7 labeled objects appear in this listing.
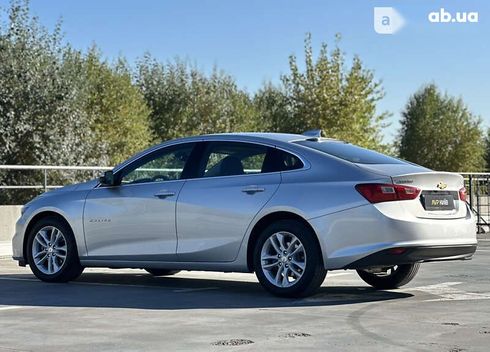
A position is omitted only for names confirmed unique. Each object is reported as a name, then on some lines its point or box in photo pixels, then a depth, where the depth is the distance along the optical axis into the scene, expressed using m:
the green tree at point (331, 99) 47.06
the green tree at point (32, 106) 27.23
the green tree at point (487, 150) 66.19
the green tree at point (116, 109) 41.62
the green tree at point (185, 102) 47.47
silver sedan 7.98
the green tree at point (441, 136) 61.53
